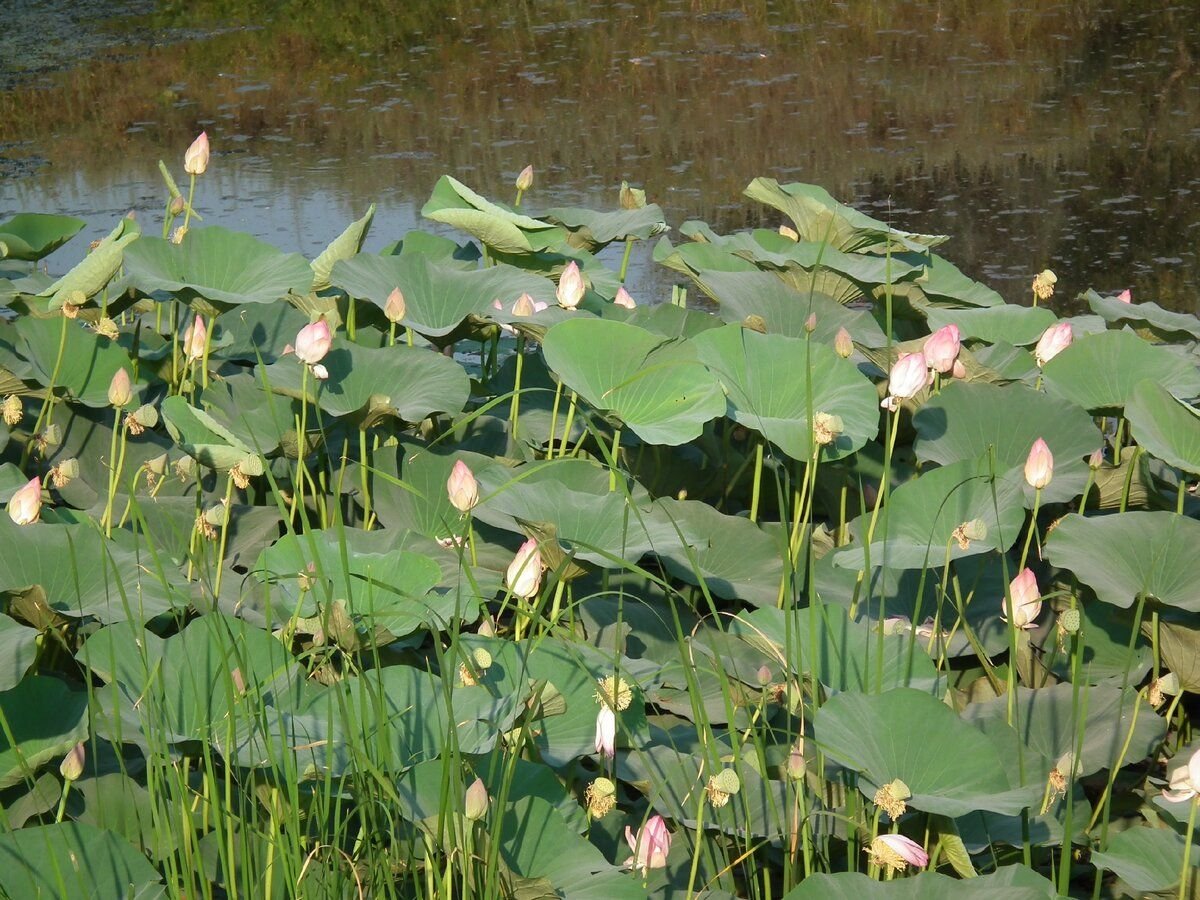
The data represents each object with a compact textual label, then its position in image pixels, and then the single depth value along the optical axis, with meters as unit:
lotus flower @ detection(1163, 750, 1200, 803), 12.12
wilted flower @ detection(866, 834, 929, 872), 12.22
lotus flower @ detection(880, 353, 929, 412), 13.01
